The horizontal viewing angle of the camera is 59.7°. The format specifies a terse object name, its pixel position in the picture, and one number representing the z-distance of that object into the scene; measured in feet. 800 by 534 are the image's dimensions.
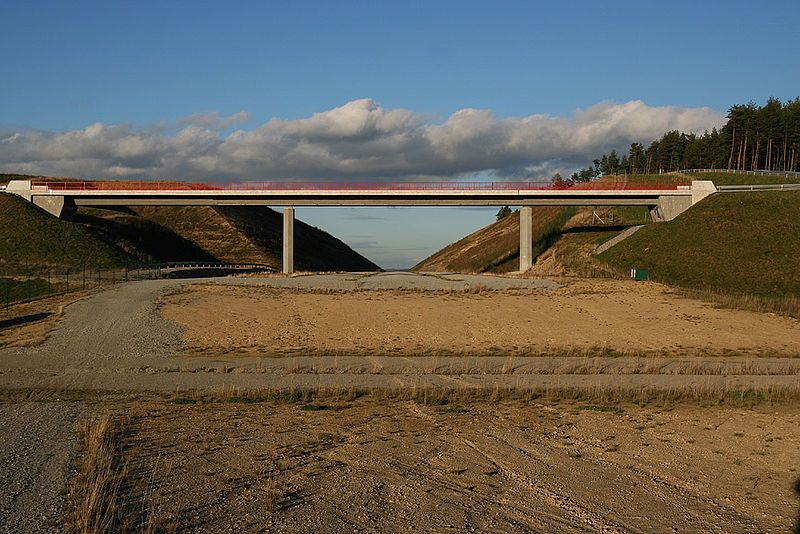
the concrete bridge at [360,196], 249.75
